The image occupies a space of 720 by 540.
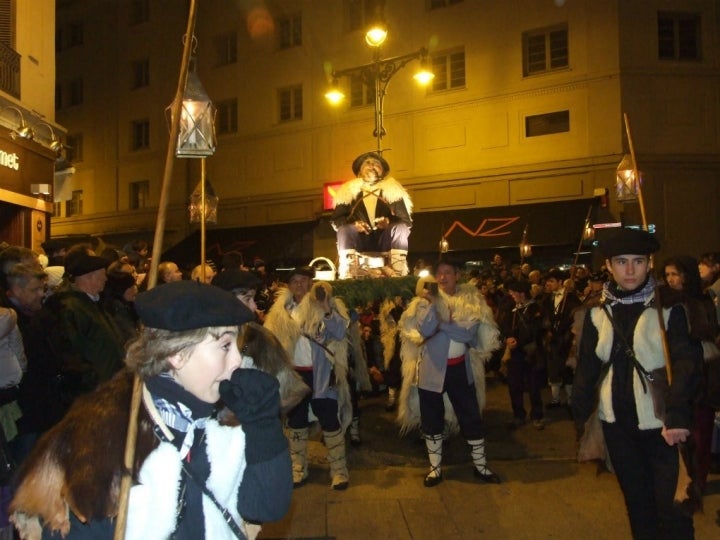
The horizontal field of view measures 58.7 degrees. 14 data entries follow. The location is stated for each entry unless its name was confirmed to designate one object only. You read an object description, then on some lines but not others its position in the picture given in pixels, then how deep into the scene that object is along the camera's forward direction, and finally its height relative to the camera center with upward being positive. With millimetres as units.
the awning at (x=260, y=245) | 21078 +1311
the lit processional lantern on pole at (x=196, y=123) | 5086 +1292
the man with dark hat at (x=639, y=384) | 3363 -597
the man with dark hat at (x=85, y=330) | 4148 -300
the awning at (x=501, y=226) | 16528 +1457
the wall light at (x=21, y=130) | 11695 +2916
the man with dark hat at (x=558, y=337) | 8641 -800
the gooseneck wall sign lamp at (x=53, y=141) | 13431 +3145
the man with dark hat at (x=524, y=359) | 8211 -1058
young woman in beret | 1740 -468
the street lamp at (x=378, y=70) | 10875 +3992
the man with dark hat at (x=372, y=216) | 7527 +768
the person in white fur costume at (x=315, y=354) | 6051 -709
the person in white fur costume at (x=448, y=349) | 6098 -680
